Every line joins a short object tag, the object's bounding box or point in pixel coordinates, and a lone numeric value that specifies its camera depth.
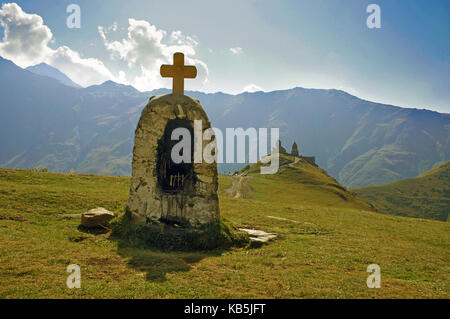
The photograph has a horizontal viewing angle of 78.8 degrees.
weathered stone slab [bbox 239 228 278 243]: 11.36
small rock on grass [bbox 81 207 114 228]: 11.18
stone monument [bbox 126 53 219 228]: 10.60
